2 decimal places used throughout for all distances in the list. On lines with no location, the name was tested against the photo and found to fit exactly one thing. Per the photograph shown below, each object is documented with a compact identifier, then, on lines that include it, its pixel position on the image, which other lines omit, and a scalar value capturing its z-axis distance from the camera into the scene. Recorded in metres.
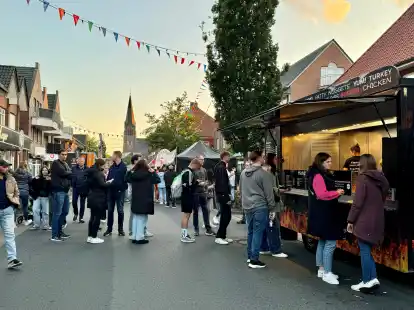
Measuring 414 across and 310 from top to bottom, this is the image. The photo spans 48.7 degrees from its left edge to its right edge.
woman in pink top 6.16
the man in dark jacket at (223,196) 9.30
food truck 5.62
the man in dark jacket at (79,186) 12.54
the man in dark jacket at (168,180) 19.89
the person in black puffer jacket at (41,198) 10.82
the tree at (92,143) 97.26
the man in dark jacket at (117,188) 10.40
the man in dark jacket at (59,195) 9.51
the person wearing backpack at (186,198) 9.59
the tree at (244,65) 15.53
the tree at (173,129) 46.50
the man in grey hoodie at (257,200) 7.09
